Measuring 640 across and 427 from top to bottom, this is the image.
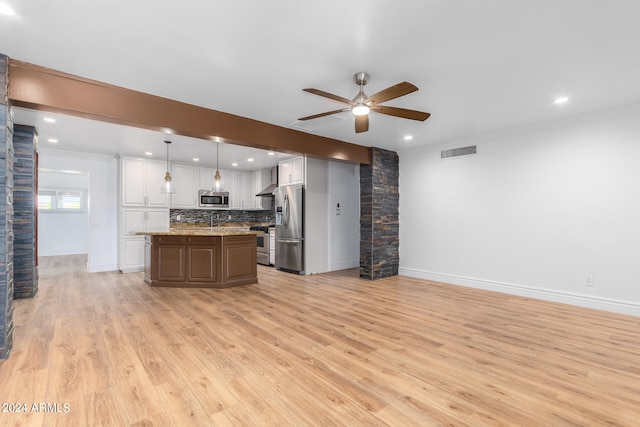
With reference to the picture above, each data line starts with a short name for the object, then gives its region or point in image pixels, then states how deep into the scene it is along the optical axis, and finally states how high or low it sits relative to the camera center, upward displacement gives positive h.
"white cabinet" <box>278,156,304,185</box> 6.38 +1.00
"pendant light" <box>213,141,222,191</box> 5.46 +0.62
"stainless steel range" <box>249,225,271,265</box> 7.33 -0.77
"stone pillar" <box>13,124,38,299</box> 4.45 +0.09
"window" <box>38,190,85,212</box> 9.32 +0.57
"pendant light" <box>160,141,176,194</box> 5.29 +0.55
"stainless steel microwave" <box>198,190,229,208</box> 7.70 +0.46
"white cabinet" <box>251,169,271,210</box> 8.03 +0.84
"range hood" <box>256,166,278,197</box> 7.56 +0.81
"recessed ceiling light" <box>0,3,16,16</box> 1.98 +1.41
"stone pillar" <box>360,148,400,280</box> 5.85 -0.03
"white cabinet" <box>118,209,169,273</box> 6.50 -0.36
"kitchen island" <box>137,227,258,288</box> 5.12 -0.74
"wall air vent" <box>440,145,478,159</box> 5.26 +1.16
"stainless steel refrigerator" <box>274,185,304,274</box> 6.27 -0.26
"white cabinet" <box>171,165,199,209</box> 7.32 +0.78
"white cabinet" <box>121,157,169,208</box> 6.58 +0.80
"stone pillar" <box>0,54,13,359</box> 2.54 +0.07
